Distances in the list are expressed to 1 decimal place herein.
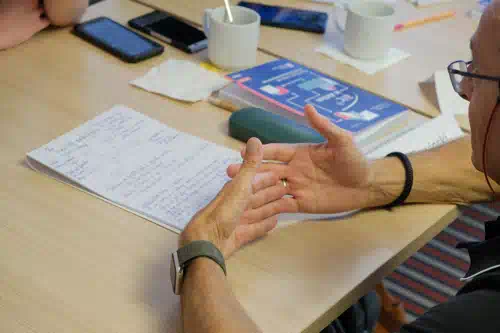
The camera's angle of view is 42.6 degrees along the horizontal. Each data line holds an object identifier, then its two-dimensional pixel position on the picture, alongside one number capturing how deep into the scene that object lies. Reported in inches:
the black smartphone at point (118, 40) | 51.4
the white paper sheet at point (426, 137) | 43.8
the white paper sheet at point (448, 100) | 48.7
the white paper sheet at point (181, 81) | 47.3
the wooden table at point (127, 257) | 29.5
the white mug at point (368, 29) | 53.3
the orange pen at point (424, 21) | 62.6
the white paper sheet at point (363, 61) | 53.8
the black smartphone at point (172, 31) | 54.5
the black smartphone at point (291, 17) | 59.6
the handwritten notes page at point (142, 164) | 36.0
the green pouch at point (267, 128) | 40.8
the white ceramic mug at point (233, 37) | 50.1
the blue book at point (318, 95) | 44.9
